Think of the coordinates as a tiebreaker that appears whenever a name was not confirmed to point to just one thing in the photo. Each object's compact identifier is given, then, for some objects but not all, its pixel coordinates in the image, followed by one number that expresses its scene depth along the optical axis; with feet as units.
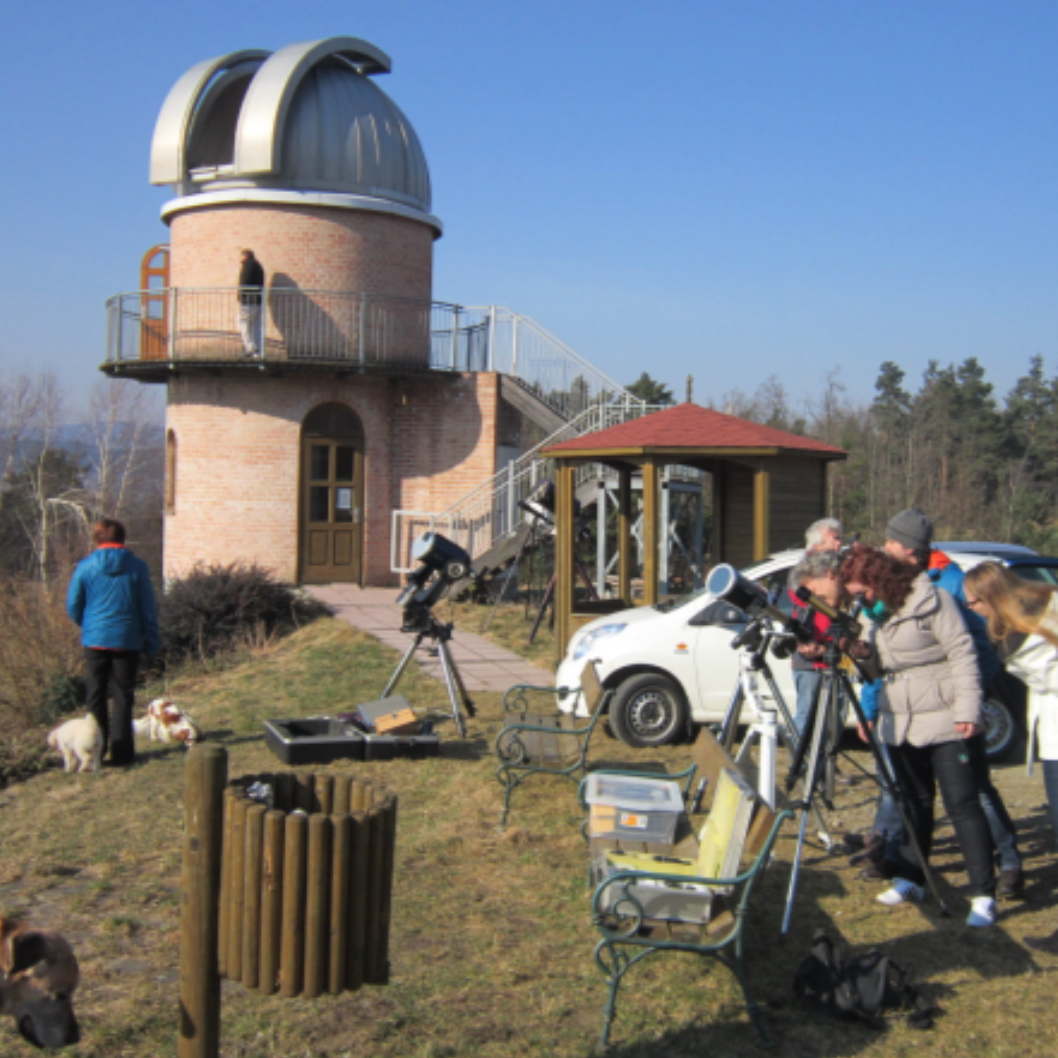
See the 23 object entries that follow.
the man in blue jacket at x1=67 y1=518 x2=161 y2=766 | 28.30
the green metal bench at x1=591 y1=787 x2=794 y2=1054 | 13.26
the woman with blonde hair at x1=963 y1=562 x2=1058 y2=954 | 16.28
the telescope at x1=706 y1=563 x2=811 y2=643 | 17.60
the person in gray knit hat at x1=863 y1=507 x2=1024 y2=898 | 18.26
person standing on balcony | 64.13
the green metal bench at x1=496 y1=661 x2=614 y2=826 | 22.48
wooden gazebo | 37.81
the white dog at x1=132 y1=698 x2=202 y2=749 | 31.35
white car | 28.89
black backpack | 13.78
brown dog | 8.57
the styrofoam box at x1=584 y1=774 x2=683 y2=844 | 16.79
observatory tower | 65.31
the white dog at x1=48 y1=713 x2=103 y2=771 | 28.35
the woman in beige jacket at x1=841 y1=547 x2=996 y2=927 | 16.84
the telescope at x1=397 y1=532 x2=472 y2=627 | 28.86
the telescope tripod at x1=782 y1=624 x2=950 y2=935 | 16.85
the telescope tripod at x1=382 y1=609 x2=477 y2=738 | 29.35
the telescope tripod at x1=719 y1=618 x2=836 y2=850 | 18.42
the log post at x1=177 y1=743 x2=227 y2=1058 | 10.99
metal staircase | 64.39
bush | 53.42
